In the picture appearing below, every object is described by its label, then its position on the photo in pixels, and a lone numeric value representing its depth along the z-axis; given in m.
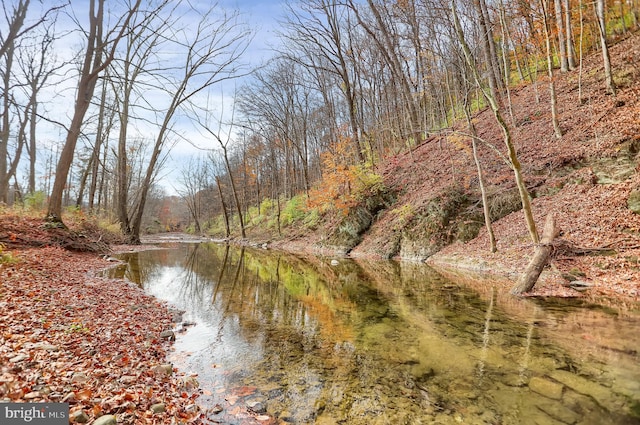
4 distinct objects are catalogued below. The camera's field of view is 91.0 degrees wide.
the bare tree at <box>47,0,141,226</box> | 10.26
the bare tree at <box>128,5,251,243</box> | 18.55
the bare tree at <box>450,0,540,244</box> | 8.51
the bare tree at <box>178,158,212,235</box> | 54.25
